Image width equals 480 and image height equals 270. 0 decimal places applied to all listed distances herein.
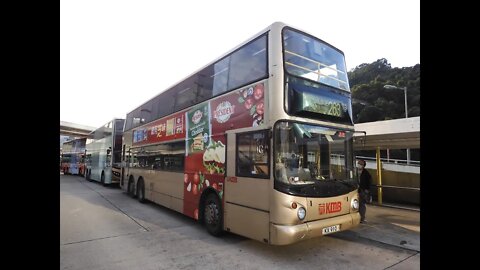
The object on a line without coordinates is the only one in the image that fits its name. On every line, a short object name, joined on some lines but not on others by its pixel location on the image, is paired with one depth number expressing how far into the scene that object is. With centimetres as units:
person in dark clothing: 783
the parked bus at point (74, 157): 2965
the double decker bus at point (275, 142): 517
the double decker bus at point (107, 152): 1786
